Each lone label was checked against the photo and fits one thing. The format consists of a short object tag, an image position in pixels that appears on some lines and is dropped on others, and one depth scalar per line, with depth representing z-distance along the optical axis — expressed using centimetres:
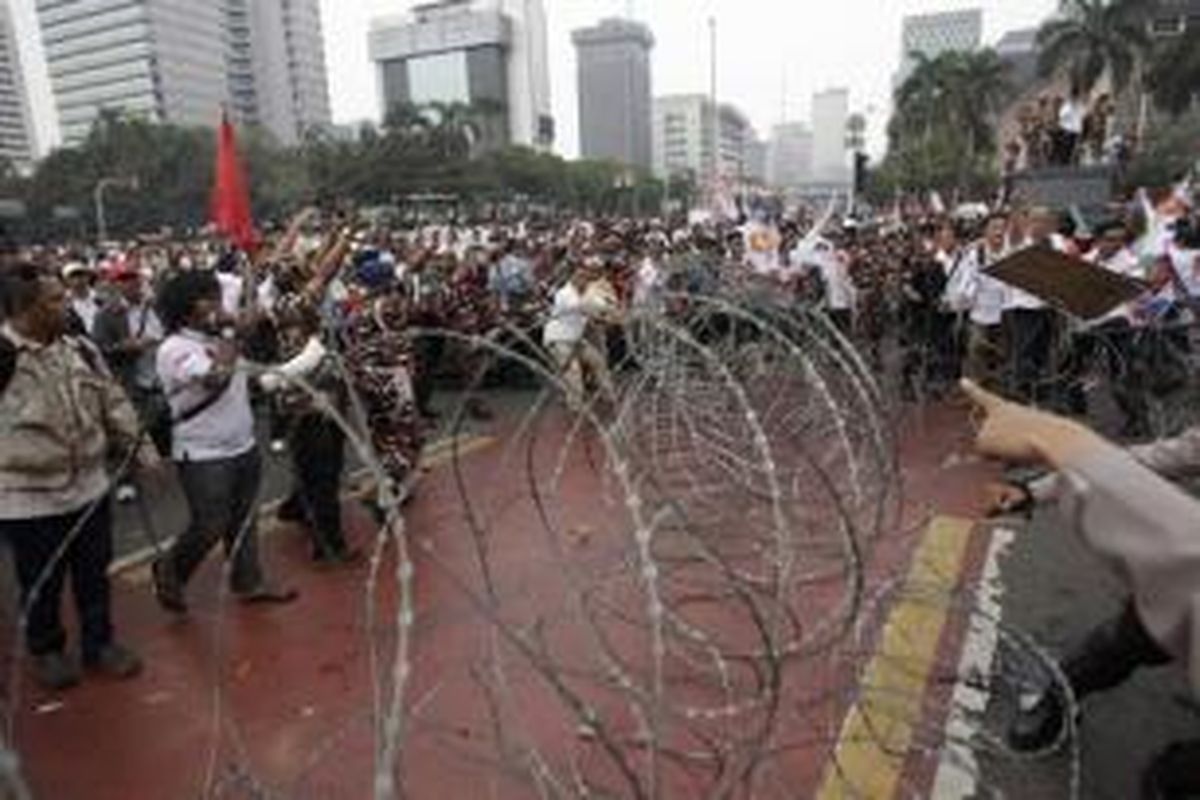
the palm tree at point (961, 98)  7288
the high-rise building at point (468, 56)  14162
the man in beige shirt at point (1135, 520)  149
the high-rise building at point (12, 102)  11757
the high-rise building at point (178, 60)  12075
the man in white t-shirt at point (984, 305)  1035
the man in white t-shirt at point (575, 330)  581
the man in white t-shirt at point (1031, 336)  1004
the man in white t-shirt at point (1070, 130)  1844
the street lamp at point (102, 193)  6729
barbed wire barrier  300
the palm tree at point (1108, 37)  5300
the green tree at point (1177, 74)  5041
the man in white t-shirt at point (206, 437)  568
